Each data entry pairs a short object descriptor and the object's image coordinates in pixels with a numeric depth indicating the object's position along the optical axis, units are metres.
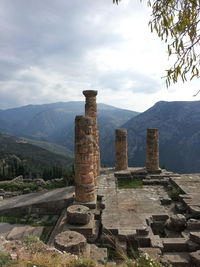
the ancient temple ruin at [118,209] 8.45
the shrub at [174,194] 13.98
